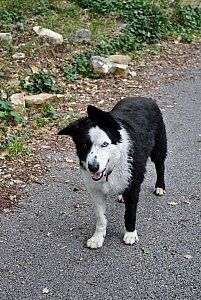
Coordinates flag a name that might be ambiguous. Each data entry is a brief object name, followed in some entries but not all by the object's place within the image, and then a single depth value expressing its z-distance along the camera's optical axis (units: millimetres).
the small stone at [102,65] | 9023
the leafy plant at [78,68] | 8789
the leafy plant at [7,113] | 6789
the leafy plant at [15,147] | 6090
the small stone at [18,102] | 7004
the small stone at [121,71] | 9242
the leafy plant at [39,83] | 7908
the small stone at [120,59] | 9727
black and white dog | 3893
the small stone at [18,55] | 8844
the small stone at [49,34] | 9555
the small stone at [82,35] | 10180
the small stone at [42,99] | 7395
